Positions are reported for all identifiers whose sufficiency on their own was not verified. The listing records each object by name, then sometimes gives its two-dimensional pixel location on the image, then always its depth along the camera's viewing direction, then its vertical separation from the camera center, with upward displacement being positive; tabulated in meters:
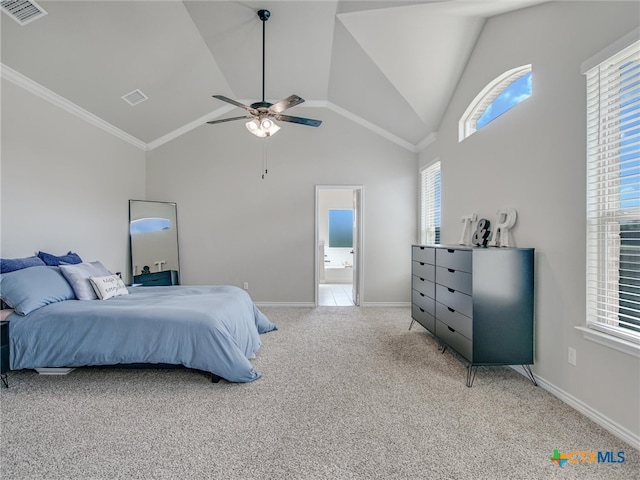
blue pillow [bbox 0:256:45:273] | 2.88 -0.23
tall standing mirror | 5.05 -0.07
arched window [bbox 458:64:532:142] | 2.89 +1.41
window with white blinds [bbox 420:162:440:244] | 4.91 +0.54
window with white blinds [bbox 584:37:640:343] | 1.90 +0.27
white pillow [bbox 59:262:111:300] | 3.08 -0.40
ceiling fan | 2.93 +1.16
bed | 2.58 -0.80
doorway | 8.46 -0.11
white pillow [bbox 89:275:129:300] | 3.18 -0.49
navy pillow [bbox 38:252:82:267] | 3.35 -0.22
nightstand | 2.56 -0.89
